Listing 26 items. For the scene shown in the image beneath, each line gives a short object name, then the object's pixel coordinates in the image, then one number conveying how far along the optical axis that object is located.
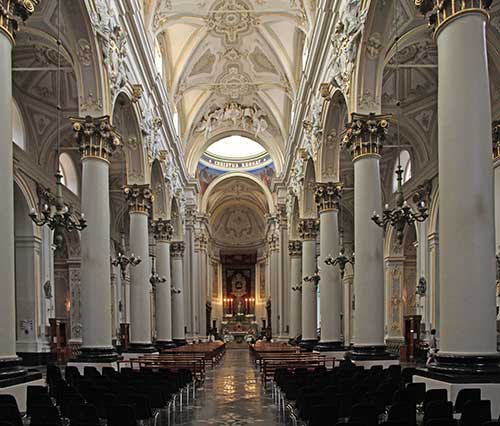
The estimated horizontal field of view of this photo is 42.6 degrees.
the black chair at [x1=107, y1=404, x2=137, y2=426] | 7.80
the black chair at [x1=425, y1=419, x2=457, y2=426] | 6.22
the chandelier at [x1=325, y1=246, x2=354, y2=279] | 18.95
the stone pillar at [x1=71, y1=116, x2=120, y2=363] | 15.25
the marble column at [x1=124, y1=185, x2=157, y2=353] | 21.47
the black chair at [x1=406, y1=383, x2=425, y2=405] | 9.12
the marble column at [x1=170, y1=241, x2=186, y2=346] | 33.88
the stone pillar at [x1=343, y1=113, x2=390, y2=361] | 15.16
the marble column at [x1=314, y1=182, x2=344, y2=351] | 21.08
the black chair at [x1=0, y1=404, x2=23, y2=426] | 7.35
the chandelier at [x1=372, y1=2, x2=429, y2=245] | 12.59
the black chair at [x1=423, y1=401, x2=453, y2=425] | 7.14
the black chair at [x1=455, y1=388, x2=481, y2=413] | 8.03
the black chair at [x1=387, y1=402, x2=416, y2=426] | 7.43
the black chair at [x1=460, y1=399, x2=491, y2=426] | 6.94
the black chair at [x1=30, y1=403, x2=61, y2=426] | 7.75
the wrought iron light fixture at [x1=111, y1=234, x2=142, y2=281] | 18.88
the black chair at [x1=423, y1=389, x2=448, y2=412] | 8.11
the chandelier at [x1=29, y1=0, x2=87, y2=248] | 12.36
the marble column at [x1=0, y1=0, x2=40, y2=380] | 9.16
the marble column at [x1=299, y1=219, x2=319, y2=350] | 27.16
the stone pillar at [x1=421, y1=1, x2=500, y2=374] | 8.56
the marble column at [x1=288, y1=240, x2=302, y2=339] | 32.47
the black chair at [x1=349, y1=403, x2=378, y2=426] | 7.10
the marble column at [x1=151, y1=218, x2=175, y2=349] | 27.77
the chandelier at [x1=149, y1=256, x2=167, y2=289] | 24.78
